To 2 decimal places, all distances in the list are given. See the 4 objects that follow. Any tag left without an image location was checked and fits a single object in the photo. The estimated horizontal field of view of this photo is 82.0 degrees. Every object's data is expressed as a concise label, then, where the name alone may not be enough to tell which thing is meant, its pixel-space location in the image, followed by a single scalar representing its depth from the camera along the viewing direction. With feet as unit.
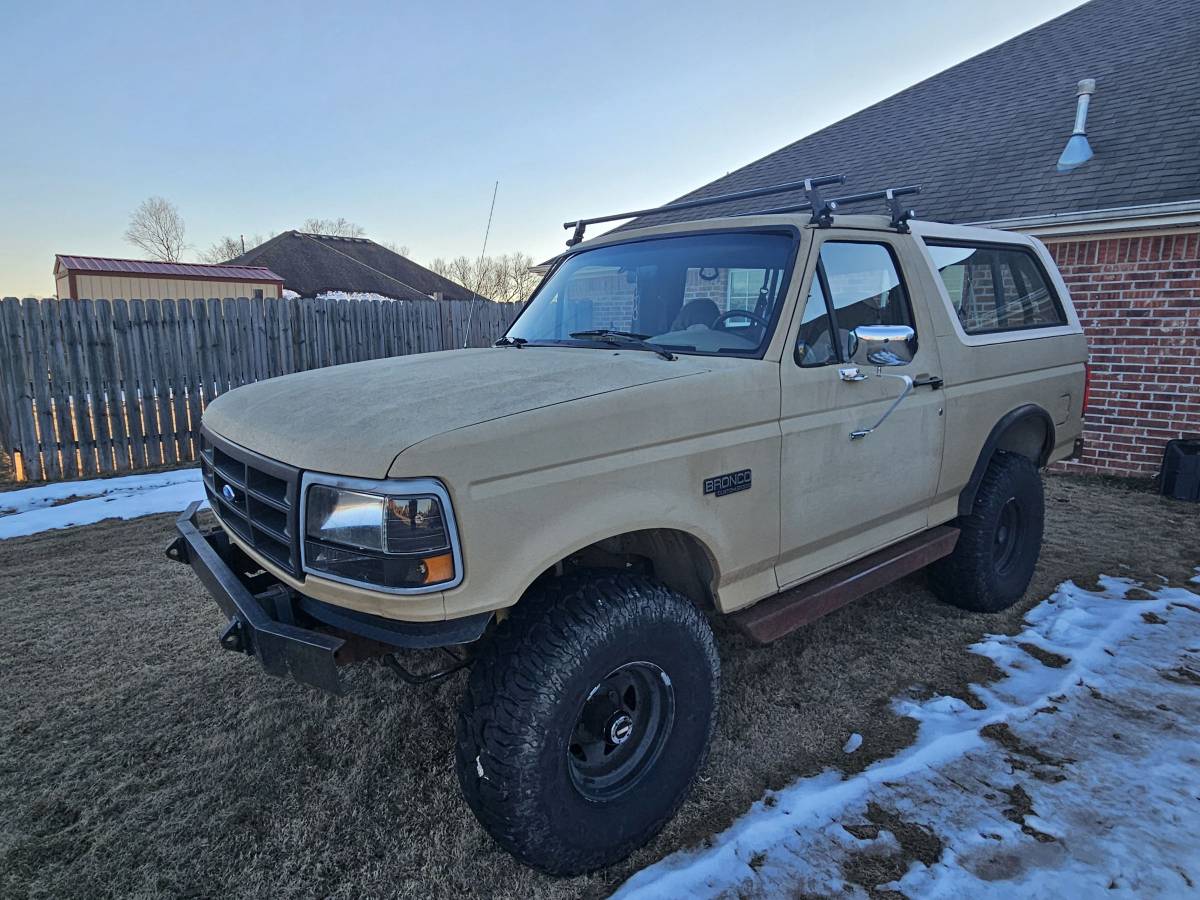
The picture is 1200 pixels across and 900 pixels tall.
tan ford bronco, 6.33
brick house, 22.63
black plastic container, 21.15
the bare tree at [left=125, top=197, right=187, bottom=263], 163.22
